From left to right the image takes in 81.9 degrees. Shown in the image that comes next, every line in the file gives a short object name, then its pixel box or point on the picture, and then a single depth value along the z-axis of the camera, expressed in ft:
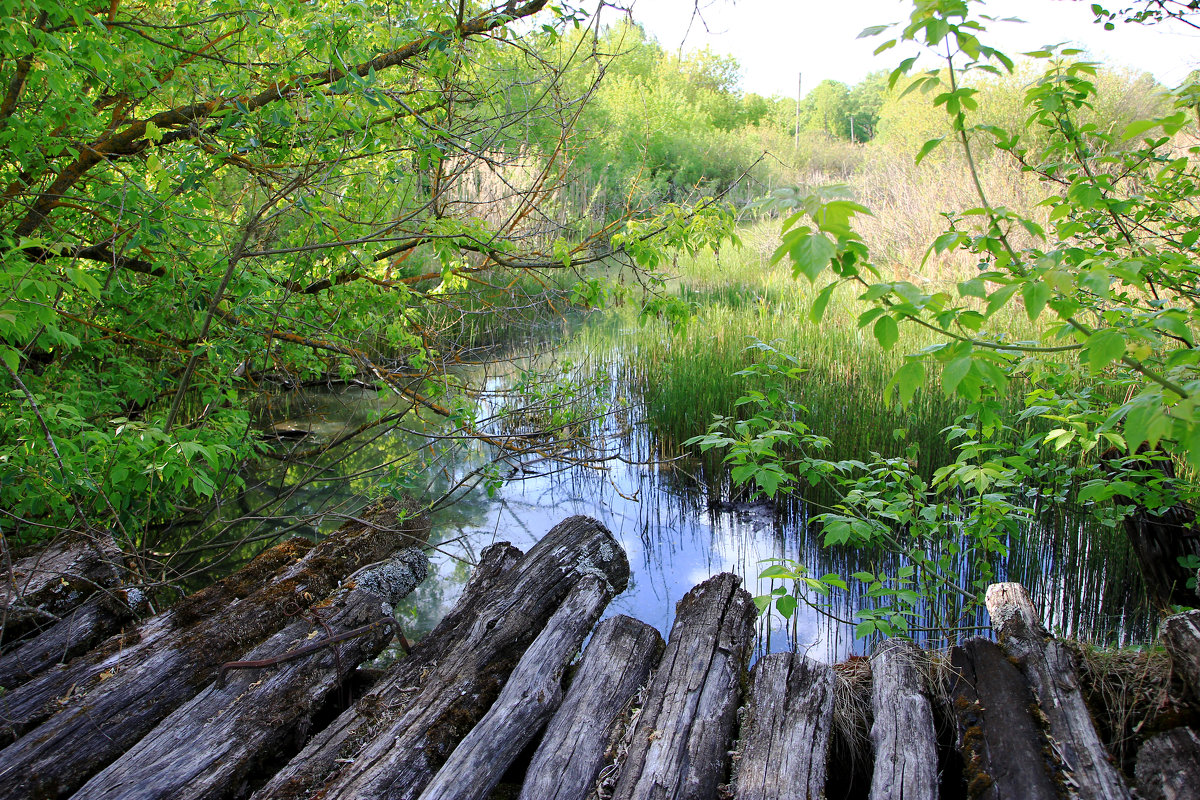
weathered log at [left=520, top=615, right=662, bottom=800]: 5.57
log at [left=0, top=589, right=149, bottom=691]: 7.05
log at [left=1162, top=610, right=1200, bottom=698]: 5.16
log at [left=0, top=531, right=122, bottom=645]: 7.68
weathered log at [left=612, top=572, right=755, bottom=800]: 5.39
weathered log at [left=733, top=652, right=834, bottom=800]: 5.31
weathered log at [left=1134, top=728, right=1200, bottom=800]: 4.78
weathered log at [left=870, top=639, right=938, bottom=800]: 5.25
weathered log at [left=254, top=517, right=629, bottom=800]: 5.74
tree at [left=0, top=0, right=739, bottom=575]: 7.91
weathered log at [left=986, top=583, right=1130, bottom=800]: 5.01
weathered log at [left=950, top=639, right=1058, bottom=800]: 5.09
